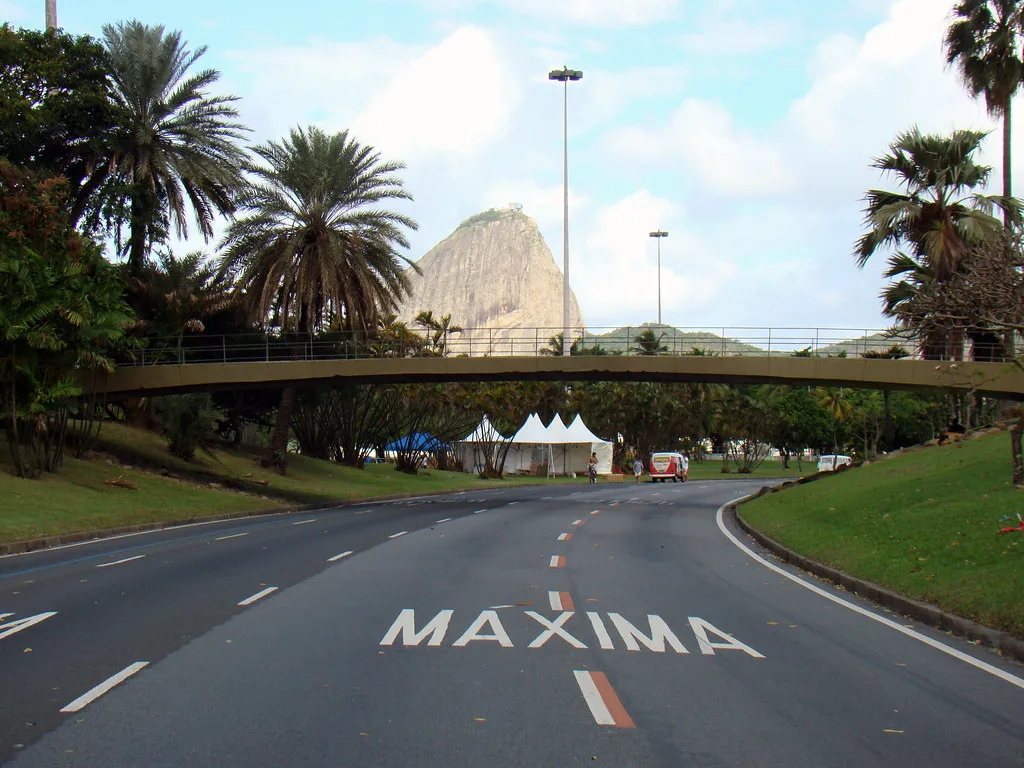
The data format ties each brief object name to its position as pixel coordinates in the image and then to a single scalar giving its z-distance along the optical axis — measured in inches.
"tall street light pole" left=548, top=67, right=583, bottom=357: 2192.4
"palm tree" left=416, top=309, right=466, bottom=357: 2778.1
